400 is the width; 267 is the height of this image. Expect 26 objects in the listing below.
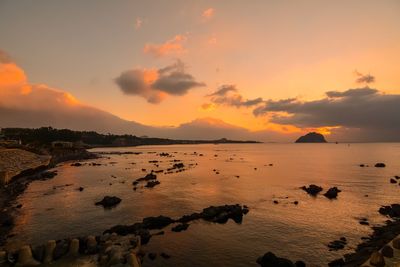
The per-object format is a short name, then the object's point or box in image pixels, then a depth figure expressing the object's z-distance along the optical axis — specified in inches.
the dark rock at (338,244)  1232.0
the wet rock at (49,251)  977.5
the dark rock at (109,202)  1971.0
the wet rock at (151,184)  2725.4
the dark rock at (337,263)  1043.7
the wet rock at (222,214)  1628.9
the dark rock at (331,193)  2293.1
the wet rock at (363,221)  1577.8
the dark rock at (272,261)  1006.2
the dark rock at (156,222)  1480.3
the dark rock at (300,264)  1040.2
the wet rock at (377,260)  827.4
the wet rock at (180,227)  1438.7
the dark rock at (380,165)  4581.7
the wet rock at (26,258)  936.3
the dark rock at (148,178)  3160.9
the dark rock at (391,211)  1727.4
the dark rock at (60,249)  1005.2
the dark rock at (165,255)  1121.1
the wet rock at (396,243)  911.1
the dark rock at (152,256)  1102.6
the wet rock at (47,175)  3255.4
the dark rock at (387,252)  866.1
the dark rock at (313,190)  2416.3
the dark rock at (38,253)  987.3
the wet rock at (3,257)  933.2
